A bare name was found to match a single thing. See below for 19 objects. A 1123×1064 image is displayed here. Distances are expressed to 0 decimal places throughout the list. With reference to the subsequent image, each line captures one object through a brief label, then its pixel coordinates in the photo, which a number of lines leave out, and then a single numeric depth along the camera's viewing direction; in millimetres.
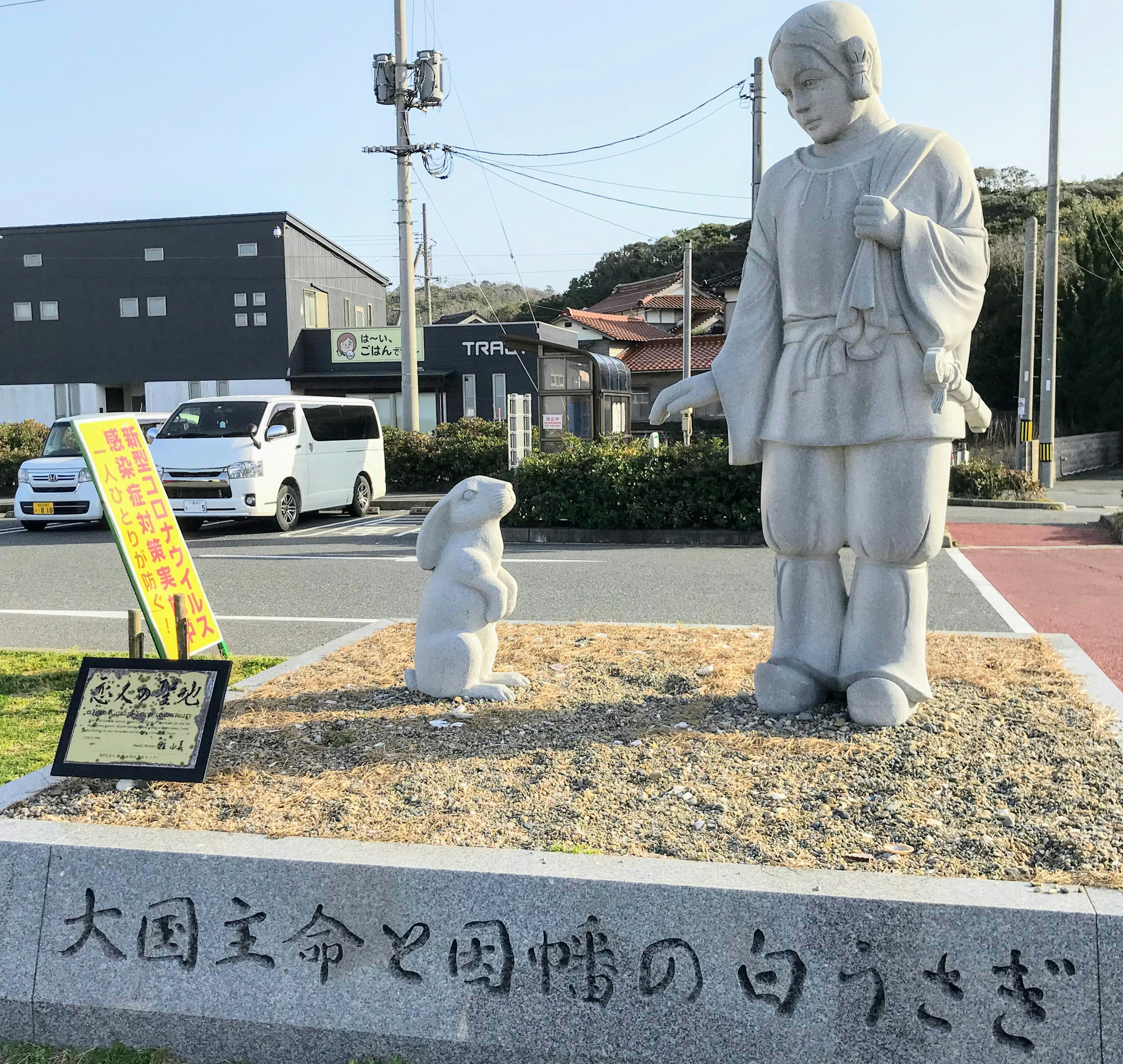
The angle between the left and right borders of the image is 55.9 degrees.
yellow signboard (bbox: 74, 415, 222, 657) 4969
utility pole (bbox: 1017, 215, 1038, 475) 19781
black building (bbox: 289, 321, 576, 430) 28250
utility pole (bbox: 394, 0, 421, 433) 19141
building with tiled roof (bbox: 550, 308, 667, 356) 34531
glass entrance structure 17750
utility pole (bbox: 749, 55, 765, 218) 15289
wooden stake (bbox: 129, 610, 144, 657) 4133
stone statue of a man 3578
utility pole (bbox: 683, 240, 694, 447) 21766
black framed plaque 3217
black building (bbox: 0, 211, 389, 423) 29109
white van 12680
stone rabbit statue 4211
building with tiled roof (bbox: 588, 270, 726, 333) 38188
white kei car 13523
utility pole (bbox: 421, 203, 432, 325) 48438
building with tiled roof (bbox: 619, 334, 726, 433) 33938
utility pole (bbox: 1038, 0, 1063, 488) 19281
